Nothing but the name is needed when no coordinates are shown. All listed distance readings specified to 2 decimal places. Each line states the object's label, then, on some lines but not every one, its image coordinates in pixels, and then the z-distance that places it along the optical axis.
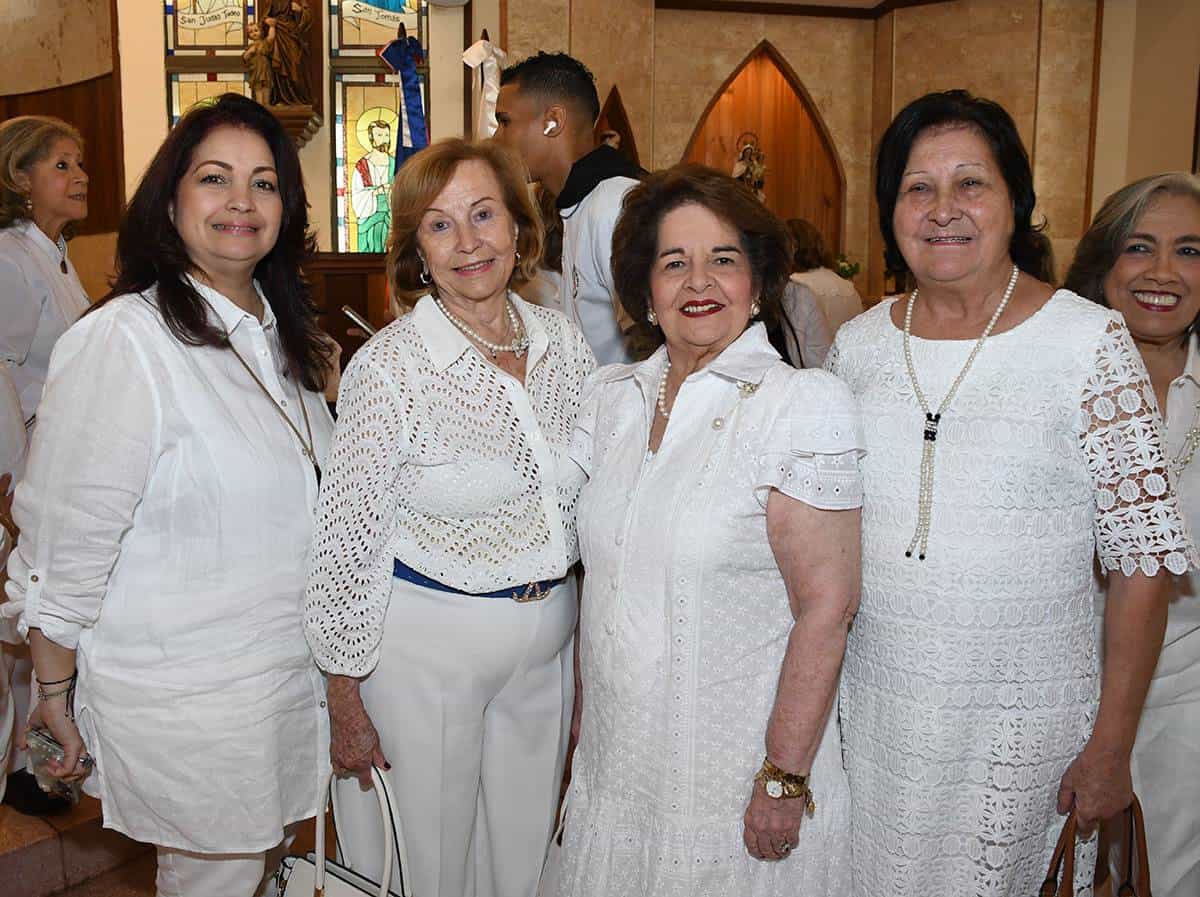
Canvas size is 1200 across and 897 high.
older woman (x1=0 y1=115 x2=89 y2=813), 3.64
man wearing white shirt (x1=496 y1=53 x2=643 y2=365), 3.21
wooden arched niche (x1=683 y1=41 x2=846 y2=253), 10.89
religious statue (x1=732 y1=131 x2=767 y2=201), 11.00
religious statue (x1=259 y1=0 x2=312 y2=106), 5.95
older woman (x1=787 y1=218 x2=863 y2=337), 5.98
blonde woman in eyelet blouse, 1.99
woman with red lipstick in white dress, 1.73
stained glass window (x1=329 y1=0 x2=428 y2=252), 6.10
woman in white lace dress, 1.79
